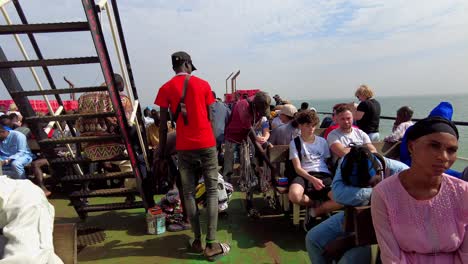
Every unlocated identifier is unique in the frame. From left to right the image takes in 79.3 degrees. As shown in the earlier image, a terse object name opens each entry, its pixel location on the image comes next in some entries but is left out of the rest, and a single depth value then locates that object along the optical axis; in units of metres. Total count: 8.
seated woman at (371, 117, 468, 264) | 1.64
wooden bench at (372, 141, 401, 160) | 4.20
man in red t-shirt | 3.04
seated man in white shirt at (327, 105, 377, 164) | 3.70
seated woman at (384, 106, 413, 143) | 4.55
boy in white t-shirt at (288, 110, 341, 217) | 3.36
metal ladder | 2.63
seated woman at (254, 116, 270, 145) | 4.75
